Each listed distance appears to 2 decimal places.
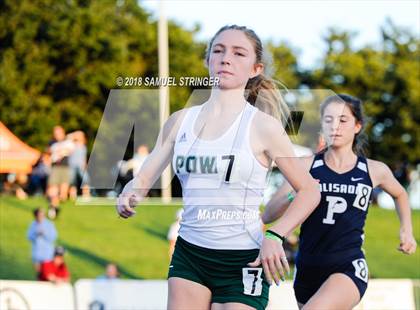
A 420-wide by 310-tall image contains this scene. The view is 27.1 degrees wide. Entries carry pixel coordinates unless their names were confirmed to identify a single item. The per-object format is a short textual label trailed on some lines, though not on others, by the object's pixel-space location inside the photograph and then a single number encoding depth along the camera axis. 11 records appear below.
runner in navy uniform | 5.34
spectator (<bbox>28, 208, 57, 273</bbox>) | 13.49
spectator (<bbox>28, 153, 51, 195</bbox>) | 20.42
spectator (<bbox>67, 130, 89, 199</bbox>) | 17.28
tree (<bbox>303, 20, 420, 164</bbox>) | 41.53
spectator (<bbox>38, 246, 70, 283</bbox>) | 13.39
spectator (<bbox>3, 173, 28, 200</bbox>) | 23.95
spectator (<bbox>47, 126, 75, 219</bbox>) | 17.27
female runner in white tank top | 3.85
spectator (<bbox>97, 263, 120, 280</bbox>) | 12.00
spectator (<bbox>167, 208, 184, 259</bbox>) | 14.35
